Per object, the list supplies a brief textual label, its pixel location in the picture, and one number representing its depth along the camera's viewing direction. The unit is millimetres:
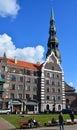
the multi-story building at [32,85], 79375
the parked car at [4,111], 64387
